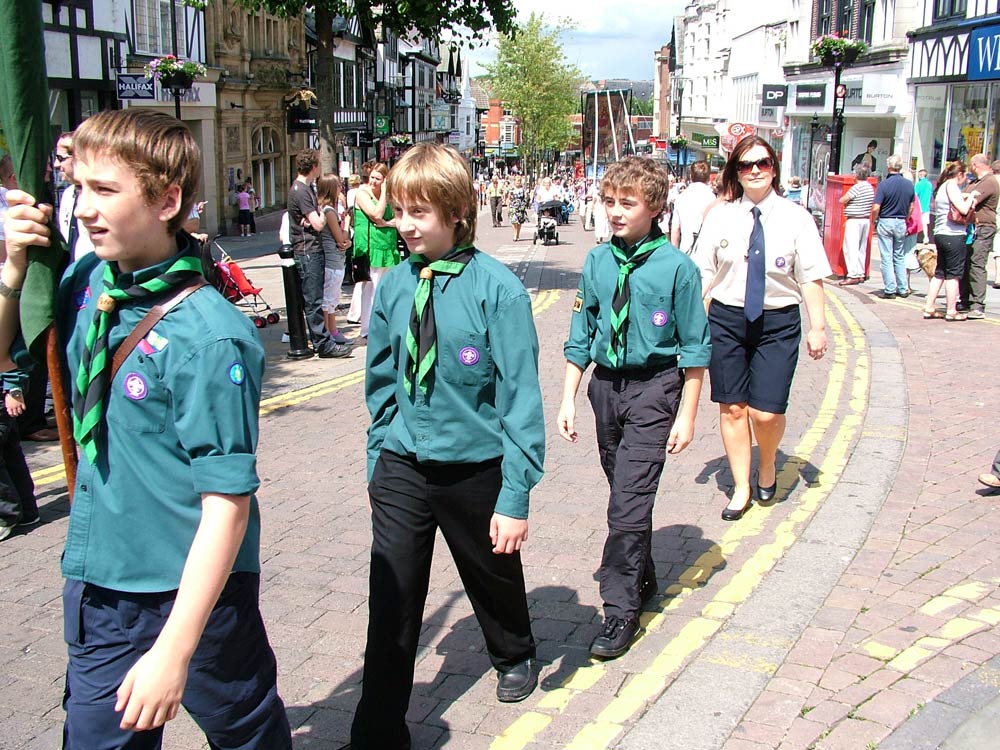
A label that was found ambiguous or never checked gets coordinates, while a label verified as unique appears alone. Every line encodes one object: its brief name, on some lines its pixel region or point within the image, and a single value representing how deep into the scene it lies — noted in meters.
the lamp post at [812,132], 34.60
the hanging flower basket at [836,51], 21.58
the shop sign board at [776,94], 33.75
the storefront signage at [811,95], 29.47
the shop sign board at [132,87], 22.23
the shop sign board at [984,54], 22.00
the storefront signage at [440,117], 83.81
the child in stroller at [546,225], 27.95
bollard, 10.47
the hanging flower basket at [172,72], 22.19
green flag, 2.27
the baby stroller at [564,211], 35.73
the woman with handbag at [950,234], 11.96
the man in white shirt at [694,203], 12.46
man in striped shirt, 16.22
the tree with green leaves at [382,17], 16.88
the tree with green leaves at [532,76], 66.88
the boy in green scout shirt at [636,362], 4.26
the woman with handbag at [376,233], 10.47
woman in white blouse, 5.71
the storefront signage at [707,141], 59.25
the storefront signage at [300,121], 34.44
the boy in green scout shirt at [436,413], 3.30
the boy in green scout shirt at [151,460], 2.23
